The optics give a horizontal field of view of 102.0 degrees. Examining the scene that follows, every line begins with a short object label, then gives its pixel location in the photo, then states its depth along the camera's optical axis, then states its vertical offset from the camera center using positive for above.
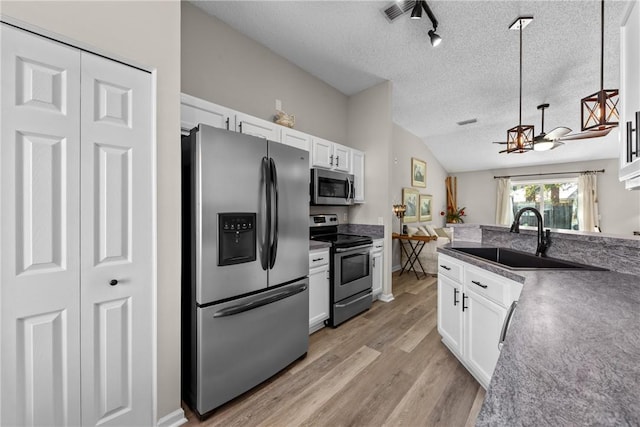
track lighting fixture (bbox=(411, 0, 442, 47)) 2.01 +1.61
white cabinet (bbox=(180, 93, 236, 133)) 1.96 +0.79
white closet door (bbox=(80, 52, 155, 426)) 1.26 -0.16
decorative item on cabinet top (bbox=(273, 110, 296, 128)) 2.79 +1.00
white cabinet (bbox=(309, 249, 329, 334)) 2.56 -0.78
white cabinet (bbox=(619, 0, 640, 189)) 1.04 +0.51
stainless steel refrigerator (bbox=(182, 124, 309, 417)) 1.58 -0.35
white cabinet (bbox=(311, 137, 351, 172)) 3.05 +0.71
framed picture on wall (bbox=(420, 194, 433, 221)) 6.28 +0.12
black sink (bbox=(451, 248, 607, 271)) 1.64 -0.35
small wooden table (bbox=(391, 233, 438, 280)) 4.75 -0.68
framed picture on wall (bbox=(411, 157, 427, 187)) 5.93 +0.94
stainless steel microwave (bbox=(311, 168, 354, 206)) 2.99 +0.30
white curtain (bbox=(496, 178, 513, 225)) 7.23 +0.25
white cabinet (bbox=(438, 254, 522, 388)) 1.62 -0.72
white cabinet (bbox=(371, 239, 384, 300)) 3.40 -0.74
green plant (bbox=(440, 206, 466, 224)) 7.72 -0.06
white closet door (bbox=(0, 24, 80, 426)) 1.08 -0.08
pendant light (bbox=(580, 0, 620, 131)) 1.98 +0.83
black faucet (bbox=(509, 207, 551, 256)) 1.87 -0.20
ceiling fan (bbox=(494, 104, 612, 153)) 2.84 +0.85
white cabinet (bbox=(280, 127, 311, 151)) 2.70 +0.80
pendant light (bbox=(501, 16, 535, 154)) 2.94 +0.83
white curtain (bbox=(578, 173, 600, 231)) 6.14 +0.24
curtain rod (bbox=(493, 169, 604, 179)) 6.12 +1.00
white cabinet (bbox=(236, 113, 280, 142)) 2.30 +0.80
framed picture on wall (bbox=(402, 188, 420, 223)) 5.55 +0.20
